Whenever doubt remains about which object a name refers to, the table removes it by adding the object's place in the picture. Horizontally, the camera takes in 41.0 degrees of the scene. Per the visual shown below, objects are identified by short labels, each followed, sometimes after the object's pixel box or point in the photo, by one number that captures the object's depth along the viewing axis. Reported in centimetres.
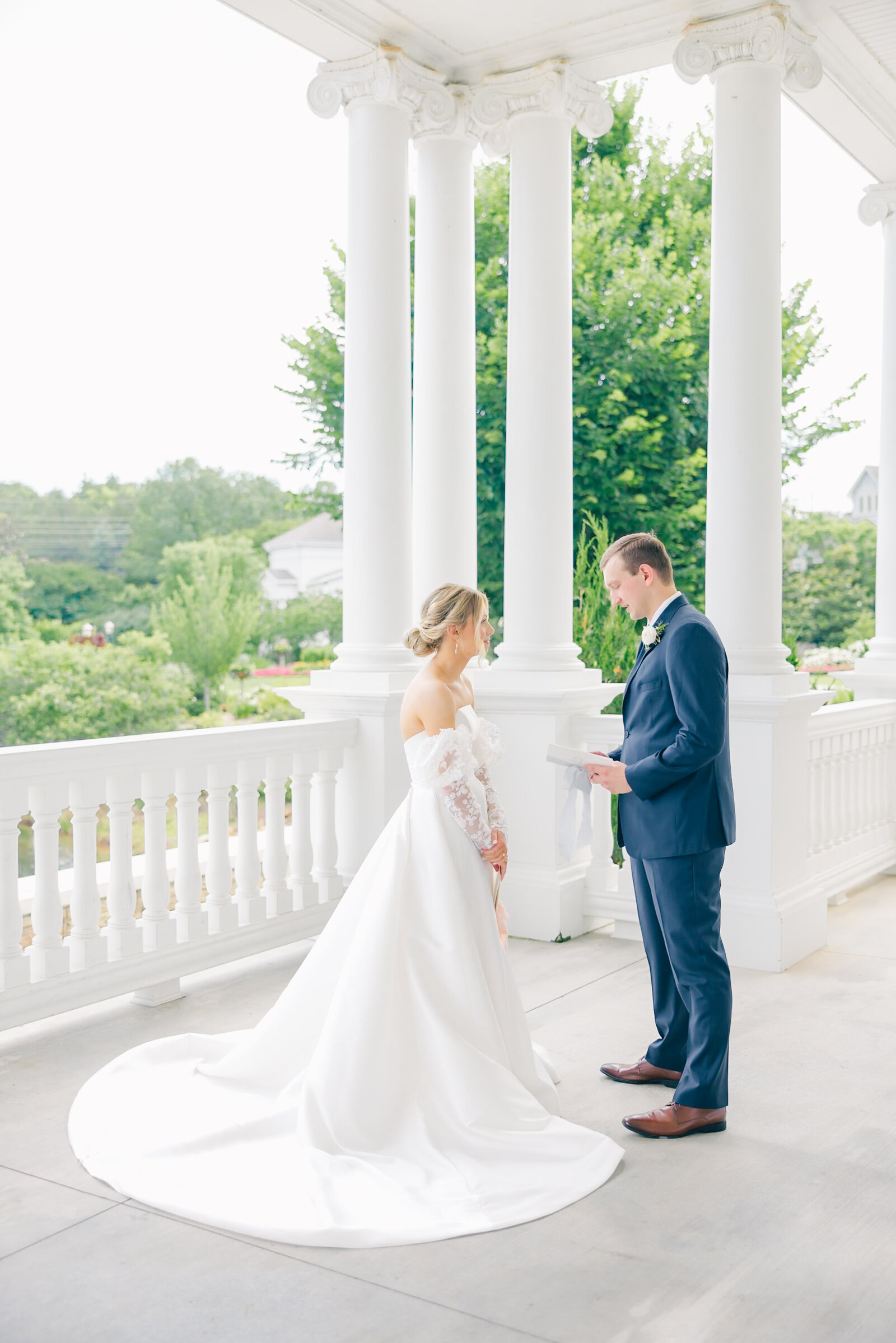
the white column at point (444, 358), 636
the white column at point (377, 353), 582
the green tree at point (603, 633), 973
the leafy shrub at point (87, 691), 2212
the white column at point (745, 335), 554
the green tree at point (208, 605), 2453
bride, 303
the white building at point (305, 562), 2547
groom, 354
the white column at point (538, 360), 614
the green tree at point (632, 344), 1511
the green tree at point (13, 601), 2311
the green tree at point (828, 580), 2127
